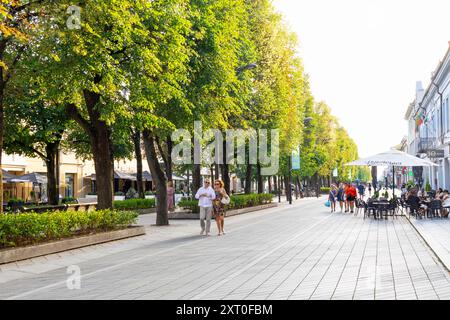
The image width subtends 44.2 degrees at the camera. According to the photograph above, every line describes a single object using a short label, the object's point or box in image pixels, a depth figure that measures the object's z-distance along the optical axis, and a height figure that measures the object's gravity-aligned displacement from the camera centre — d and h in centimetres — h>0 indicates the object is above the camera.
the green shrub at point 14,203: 2652 -83
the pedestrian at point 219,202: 1764 -68
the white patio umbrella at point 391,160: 2464 +74
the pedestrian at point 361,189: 4677 -99
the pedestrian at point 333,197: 3138 -106
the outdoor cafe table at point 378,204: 2399 -117
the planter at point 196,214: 2620 -165
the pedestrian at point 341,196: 3052 -99
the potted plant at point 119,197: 3783 -98
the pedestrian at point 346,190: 3008 -71
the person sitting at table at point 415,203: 2367 -118
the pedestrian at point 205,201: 1759 -63
